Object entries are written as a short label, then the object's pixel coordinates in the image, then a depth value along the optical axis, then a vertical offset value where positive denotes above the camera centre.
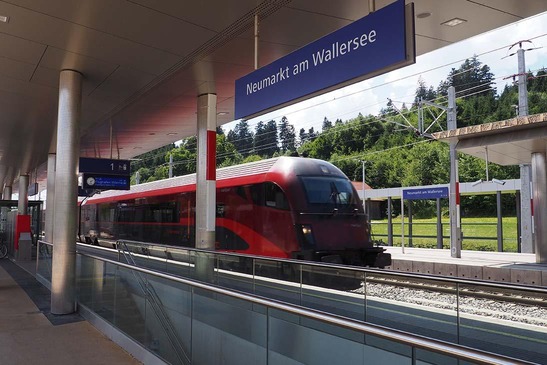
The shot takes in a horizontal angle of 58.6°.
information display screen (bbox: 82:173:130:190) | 13.50 +0.97
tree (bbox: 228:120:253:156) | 87.91 +14.45
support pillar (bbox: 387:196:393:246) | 24.92 -0.69
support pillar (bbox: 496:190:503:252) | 19.92 -0.49
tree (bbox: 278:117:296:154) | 86.69 +15.22
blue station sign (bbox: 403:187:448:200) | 20.62 +0.93
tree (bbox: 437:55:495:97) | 81.12 +24.30
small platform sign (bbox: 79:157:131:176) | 13.67 +1.42
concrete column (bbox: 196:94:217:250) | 9.92 +0.82
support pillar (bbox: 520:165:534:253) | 19.62 +0.13
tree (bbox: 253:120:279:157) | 85.21 +13.45
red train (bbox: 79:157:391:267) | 11.05 +0.03
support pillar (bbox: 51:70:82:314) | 7.91 +0.32
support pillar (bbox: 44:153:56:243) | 17.41 +0.67
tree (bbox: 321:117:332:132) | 92.07 +17.89
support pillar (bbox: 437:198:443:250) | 22.23 -0.68
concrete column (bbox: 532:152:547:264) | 15.46 +0.36
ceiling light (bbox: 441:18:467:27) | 6.26 +2.49
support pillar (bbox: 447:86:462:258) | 18.12 +0.21
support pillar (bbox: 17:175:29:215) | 21.45 +1.00
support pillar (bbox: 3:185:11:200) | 34.42 +1.85
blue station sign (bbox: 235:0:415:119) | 3.88 +1.41
